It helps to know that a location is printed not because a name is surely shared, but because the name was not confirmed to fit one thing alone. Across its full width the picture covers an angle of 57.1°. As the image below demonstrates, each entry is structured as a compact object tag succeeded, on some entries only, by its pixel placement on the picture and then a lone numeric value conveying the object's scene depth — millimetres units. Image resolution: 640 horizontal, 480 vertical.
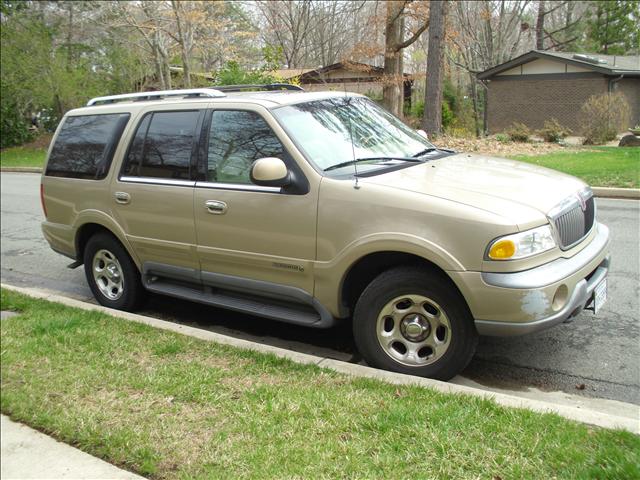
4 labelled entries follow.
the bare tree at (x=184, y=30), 23703
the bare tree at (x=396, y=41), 18203
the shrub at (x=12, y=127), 32094
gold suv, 3451
